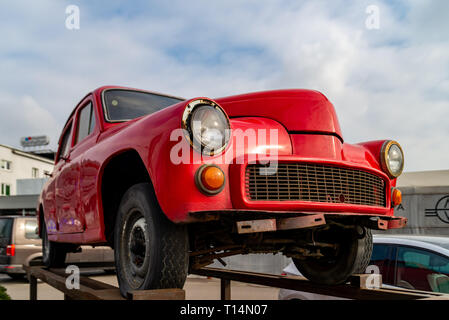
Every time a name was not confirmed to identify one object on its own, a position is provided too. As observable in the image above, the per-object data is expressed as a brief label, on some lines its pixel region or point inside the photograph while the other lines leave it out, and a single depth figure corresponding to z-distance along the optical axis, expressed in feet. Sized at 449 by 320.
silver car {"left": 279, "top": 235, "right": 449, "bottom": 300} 14.05
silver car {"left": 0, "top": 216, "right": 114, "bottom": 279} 33.14
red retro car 7.69
